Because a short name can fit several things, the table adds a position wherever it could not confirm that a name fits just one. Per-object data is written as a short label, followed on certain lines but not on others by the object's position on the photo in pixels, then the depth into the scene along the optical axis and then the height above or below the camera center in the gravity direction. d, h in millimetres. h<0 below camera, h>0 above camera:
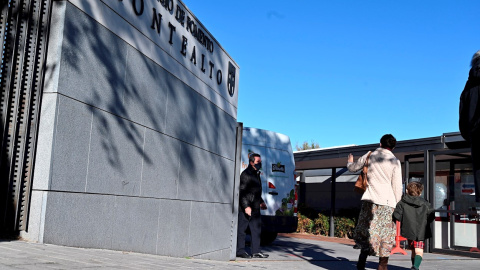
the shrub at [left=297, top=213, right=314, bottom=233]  19234 -814
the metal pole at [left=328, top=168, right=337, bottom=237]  17838 -394
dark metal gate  4457 +766
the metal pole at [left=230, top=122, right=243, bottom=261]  8758 +122
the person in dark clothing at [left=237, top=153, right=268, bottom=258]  8953 -115
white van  11273 +462
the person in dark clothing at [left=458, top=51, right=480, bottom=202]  3770 +668
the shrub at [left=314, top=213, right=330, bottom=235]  18730 -761
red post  6415 -457
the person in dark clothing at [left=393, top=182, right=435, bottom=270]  6762 -162
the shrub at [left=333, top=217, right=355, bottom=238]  17562 -725
